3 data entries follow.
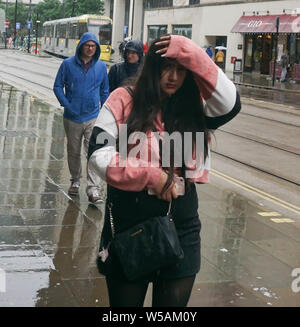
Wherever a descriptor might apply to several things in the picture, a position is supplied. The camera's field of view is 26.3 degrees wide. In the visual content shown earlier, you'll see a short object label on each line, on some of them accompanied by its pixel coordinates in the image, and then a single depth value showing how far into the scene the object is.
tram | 46.12
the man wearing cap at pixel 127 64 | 7.09
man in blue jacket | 7.45
